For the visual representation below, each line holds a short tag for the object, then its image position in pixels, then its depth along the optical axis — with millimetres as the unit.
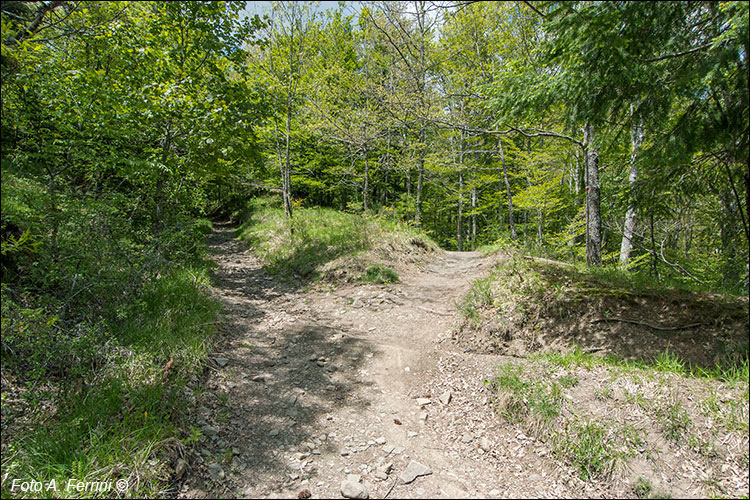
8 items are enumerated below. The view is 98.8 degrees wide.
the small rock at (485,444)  3307
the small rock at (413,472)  2857
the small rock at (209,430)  3191
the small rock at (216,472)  2742
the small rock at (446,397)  4045
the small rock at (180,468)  2638
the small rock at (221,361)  4348
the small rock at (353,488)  2693
